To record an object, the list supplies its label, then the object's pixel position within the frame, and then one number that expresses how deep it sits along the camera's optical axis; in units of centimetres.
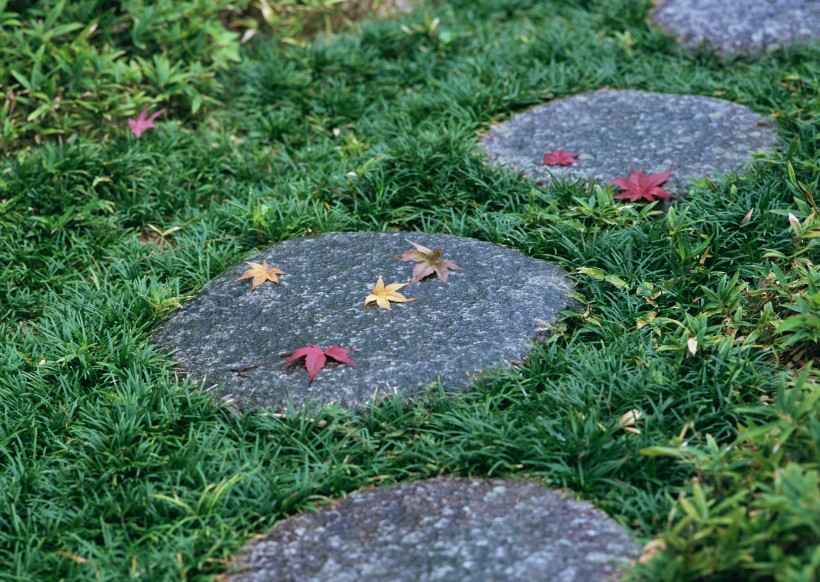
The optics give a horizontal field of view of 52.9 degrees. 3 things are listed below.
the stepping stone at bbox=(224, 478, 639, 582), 194
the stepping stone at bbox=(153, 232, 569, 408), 254
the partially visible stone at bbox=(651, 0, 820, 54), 425
